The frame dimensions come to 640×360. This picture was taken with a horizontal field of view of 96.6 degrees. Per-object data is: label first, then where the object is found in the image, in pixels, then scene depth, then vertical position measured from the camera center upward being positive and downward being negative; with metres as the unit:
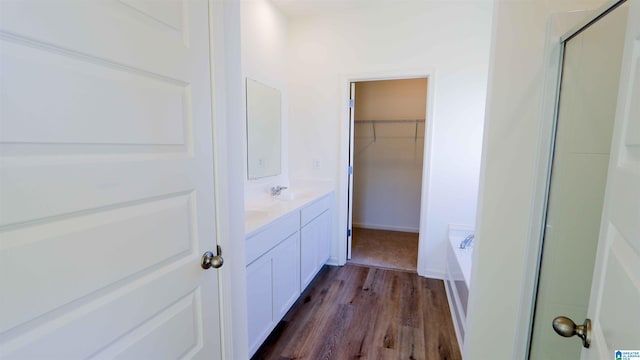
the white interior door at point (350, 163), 3.12 -0.16
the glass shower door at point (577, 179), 1.05 -0.10
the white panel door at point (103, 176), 0.57 -0.08
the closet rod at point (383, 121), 4.26 +0.43
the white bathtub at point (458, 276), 1.99 -1.00
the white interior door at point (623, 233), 0.51 -0.16
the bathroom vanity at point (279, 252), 1.72 -0.78
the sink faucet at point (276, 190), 2.83 -0.43
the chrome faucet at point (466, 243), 2.65 -0.87
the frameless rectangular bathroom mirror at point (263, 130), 2.52 +0.16
